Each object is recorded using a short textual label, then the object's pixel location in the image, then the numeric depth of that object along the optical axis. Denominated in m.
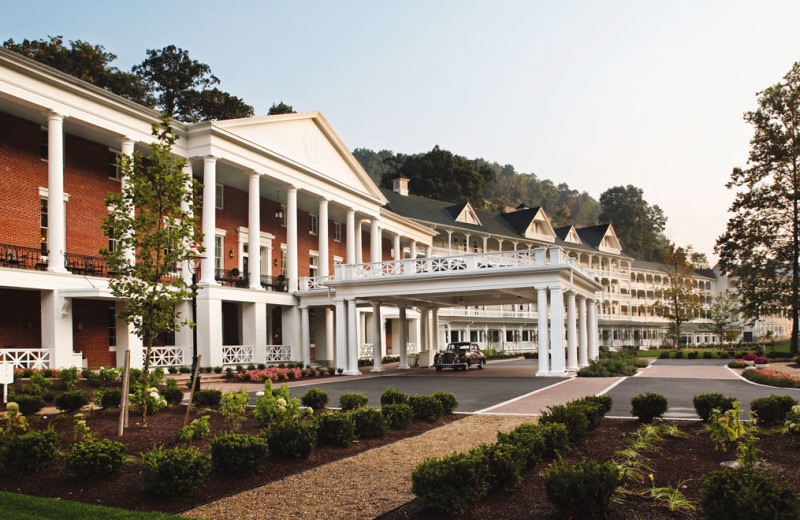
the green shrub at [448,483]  6.27
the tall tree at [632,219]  113.62
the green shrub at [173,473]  7.00
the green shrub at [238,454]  7.89
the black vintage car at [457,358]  31.23
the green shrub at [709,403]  10.96
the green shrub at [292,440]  8.88
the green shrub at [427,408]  12.53
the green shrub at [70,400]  13.07
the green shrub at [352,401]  13.54
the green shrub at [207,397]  14.20
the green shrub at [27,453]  8.05
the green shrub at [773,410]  10.39
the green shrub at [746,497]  5.19
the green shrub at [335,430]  9.86
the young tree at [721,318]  53.34
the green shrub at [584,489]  5.94
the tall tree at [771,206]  44.72
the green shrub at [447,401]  13.34
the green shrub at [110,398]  13.27
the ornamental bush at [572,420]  9.70
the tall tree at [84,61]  43.56
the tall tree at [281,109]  61.67
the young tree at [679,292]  59.53
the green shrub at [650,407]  11.20
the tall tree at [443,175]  77.19
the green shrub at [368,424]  10.55
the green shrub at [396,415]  11.49
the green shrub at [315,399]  14.17
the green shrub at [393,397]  13.40
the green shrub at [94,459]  7.65
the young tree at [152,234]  10.34
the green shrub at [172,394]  14.49
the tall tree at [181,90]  55.75
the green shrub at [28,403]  12.69
